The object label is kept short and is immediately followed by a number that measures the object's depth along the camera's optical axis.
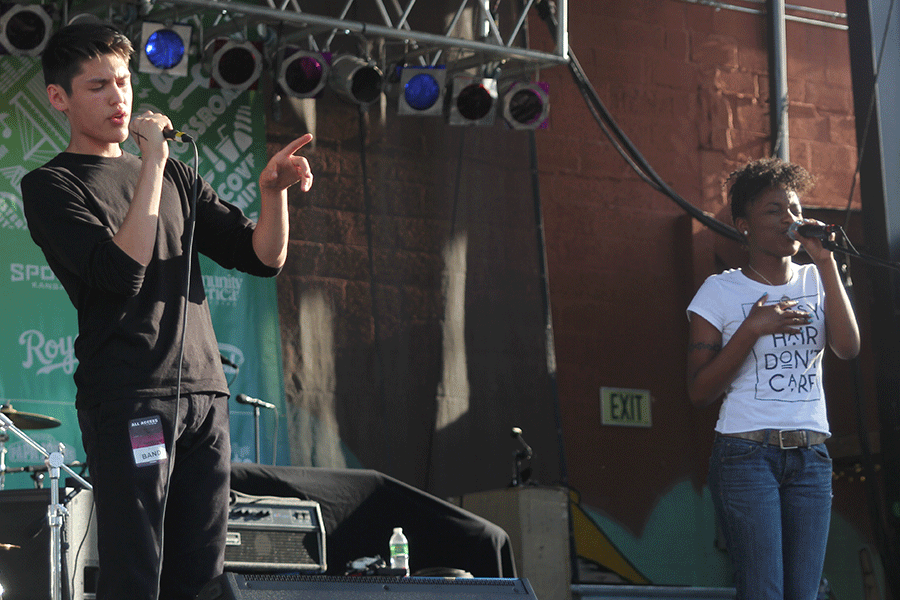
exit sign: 11.11
